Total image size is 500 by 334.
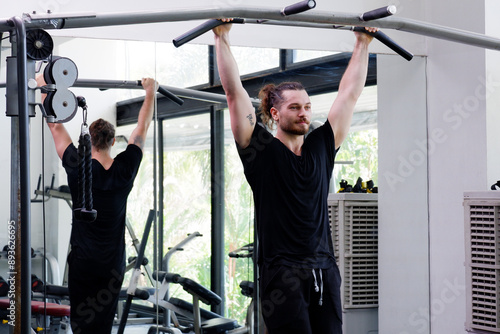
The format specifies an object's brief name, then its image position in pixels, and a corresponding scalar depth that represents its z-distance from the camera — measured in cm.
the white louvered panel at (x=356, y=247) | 427
